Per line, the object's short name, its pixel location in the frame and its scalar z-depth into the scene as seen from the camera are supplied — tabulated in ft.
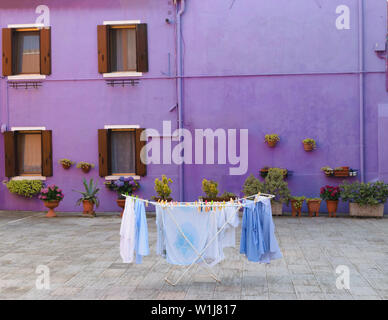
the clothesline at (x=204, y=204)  18.93
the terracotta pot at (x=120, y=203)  39.47
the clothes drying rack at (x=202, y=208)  18.89
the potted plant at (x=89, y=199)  40.45
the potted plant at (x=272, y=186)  37.35
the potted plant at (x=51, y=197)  40.01
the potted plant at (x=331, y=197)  37.88
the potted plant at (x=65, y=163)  42.19
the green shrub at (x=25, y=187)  42.29
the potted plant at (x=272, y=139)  39.70
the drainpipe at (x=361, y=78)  39.24
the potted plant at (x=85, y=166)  41.83
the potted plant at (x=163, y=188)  36.91
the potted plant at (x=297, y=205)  38.40
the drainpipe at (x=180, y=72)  41.22
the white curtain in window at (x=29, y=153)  43.83
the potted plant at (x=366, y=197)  36.73
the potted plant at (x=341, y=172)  39.04
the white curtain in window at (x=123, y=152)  42.73
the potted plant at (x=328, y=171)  39.22
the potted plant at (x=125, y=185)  40.57
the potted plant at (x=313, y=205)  38.42
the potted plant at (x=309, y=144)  39.40
